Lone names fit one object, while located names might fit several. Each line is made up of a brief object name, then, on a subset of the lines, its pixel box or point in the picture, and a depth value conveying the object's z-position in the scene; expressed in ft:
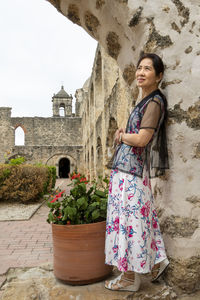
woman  6.10
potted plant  7.06
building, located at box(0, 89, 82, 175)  76.89
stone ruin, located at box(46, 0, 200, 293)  6.52
